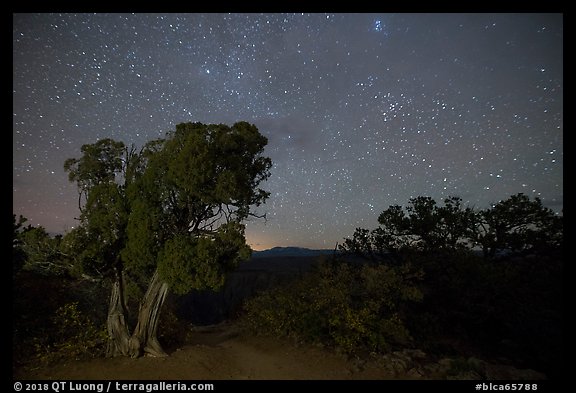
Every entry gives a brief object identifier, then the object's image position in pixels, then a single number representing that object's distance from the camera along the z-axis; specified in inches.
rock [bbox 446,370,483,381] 322.3
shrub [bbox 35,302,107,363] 339.2
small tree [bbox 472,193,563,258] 600.4
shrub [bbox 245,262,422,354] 433.7
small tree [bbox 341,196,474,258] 657.6
